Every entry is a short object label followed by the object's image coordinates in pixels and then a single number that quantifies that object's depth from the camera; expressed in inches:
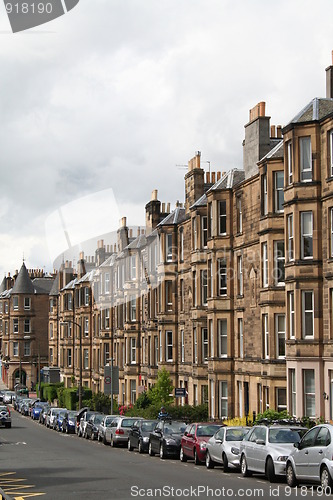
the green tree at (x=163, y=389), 2172.7
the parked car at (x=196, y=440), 1180.5
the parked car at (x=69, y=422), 2281.7
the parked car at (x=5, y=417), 2426.2
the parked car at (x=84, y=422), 2044.7
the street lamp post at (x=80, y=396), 2729.3
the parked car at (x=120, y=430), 1657.2
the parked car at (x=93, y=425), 1929.8
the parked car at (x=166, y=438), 1307.8
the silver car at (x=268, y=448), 922.7
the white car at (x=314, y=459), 786.8
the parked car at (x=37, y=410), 3061.0
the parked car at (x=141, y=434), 1457.9
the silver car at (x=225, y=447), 1052.5
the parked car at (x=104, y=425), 1772.9
